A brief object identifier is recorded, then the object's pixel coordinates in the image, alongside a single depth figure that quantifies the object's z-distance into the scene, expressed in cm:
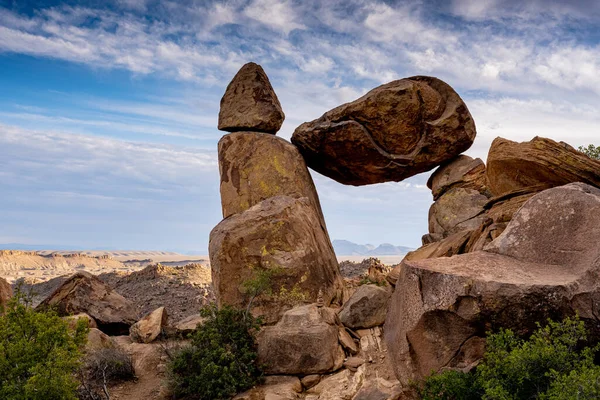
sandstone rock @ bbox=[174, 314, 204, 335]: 1580
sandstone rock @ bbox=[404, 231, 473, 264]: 1396
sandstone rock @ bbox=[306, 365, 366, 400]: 1045
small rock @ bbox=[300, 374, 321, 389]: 1113
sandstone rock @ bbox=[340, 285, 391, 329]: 1280
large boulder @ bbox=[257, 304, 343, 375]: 1138
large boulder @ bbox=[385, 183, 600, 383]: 867
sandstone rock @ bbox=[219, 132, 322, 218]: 1827
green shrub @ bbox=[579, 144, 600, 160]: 1513
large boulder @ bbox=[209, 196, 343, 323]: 1420
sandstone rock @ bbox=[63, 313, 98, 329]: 1587
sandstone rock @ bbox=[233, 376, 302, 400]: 1062
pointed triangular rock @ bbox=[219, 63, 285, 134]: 1967
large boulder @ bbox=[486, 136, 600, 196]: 1216
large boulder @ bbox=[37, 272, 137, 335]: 1725
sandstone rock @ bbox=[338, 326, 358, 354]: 1188
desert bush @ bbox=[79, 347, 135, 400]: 1276
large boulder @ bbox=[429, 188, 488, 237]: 1814
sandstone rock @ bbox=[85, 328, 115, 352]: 1427
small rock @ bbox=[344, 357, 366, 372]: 1130
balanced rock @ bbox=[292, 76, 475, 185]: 1817
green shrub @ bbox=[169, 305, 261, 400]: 1132
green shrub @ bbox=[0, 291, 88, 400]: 914
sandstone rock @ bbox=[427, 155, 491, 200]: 1881
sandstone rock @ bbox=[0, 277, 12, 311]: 1665
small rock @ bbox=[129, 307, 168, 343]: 1591
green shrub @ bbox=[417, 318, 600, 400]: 681
